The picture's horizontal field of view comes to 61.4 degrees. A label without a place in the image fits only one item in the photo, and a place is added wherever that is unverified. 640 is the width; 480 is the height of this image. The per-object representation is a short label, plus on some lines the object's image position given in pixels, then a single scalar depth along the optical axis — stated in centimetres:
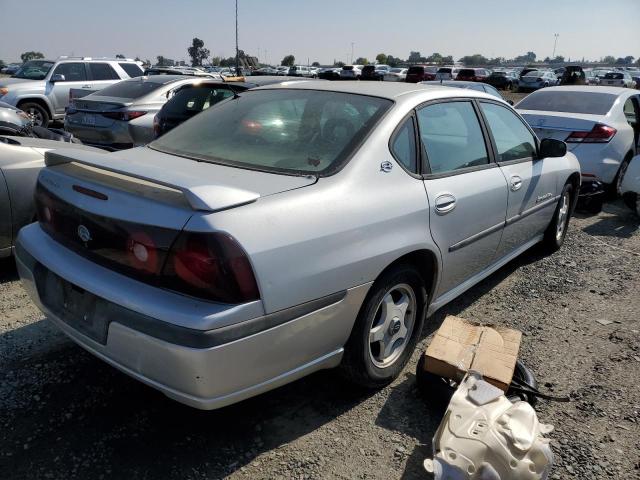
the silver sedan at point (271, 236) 200
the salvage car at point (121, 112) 802
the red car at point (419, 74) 3597
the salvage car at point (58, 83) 1181
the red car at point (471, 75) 3562
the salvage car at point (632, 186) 637
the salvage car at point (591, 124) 684
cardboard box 263
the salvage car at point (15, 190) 391
